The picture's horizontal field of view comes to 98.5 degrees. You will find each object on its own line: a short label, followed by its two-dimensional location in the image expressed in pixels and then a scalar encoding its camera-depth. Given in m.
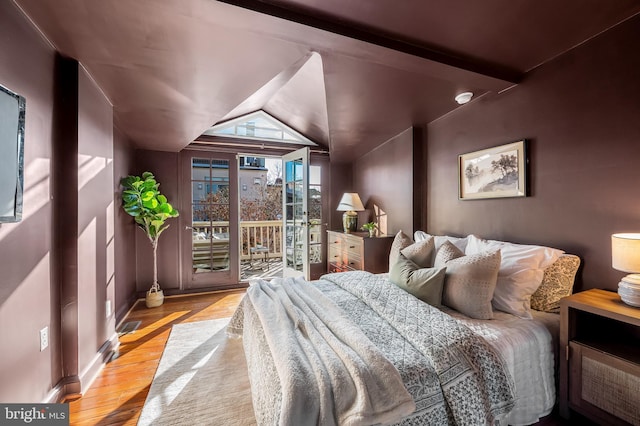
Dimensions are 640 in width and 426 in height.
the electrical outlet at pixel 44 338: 1.66
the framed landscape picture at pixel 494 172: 2.26
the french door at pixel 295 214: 4.05
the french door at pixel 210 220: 4.12
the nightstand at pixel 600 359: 1.39
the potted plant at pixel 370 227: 3.89
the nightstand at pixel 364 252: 3.46
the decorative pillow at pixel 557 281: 1.84
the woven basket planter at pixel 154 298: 3.59
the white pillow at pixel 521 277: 1.80
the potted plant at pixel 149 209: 3.23
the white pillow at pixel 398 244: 2.43
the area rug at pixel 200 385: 1.68
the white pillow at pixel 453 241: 2.49
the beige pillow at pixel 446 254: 2.08
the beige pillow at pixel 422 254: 2.28
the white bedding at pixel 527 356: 1.52
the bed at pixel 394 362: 1.07
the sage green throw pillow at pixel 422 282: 1.86
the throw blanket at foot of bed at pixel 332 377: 1.03
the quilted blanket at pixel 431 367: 1.18
